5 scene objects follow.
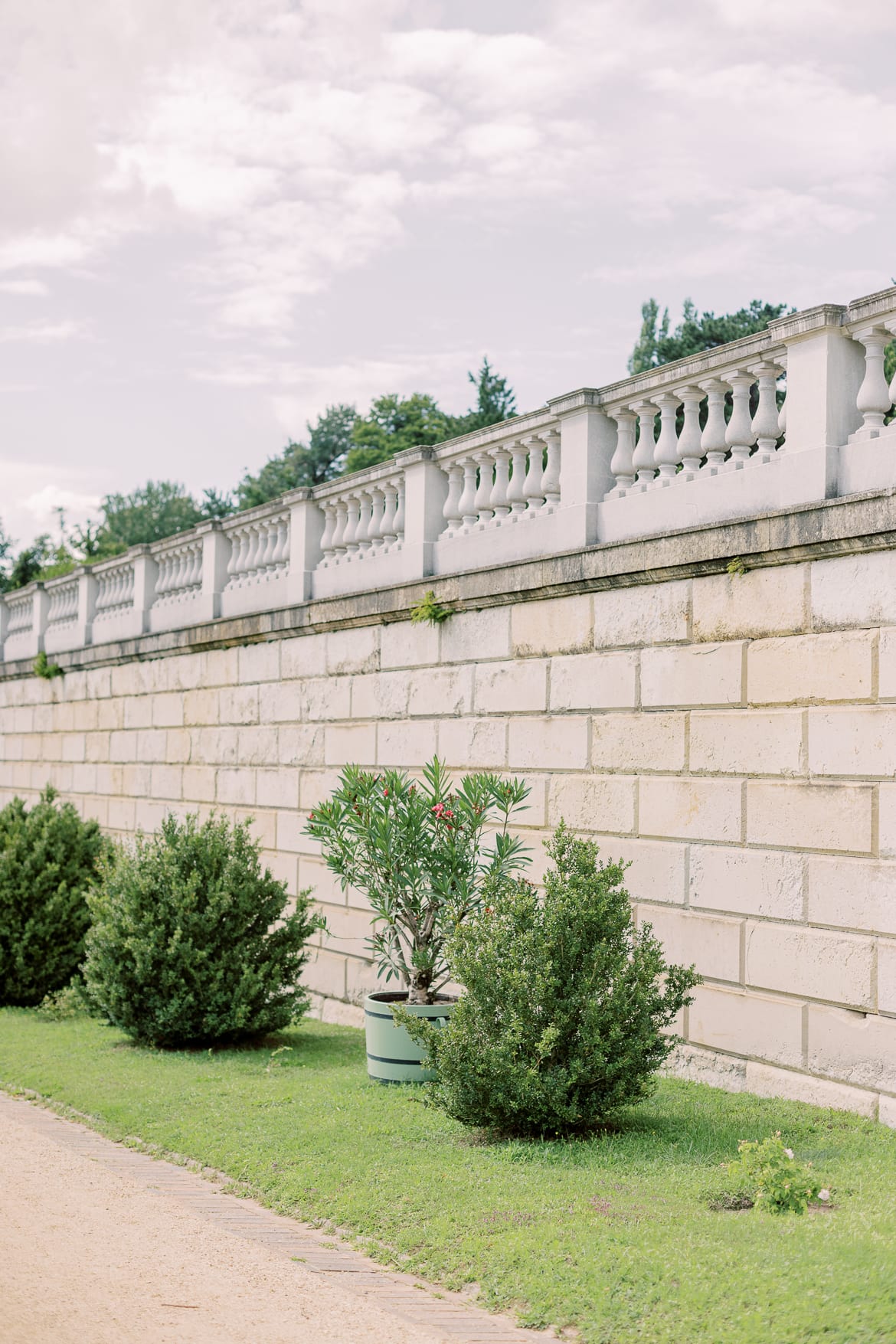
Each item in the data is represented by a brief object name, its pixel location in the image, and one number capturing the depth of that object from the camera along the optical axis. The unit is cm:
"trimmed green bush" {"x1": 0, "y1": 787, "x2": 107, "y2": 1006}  1270
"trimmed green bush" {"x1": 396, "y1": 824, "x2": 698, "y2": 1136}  647
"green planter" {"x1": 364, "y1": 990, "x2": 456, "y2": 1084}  814
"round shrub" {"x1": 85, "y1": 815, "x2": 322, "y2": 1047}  978
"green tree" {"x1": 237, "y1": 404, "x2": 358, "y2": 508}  5859
